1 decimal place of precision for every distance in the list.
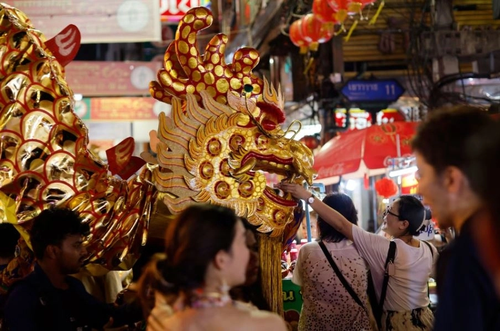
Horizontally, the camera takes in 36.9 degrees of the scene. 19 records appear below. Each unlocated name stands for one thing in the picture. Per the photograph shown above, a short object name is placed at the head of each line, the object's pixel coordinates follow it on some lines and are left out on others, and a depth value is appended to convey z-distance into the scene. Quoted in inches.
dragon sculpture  147.0
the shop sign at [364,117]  646.5
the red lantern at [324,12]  371.6
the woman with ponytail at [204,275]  82.3
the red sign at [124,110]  560.1
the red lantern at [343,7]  333.7
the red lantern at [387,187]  403.5
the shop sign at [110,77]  508.1
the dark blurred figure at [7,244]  185.8
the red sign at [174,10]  457.1
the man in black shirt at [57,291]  126.1
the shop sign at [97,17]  298.4
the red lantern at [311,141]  611.5
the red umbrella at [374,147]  409.4
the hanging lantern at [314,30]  435.2
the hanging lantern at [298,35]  455.5
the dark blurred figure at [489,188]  72.2
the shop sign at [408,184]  388.8
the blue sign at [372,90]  547.8
